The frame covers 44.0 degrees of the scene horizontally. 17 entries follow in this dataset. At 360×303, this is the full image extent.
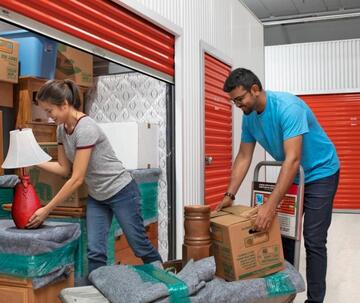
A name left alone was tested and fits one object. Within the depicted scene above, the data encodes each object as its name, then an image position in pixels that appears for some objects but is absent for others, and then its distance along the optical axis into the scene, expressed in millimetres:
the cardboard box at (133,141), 3934
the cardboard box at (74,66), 3977
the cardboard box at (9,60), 3311
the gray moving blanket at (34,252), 2363
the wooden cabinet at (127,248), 3722
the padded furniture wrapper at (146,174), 3797
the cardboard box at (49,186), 3277
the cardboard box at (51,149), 3429
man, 2467
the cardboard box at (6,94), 3648
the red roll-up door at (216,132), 4637
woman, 2607
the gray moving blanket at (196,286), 1665
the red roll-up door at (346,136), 8695
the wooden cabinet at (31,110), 3775
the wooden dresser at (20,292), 2393
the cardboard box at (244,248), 2111
